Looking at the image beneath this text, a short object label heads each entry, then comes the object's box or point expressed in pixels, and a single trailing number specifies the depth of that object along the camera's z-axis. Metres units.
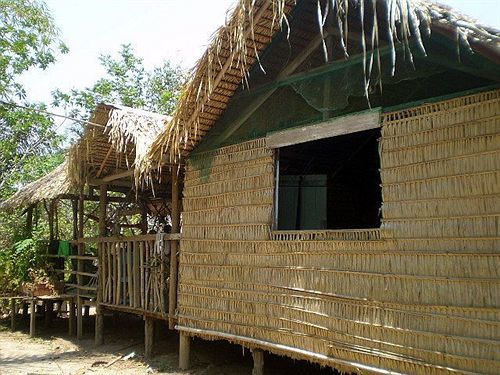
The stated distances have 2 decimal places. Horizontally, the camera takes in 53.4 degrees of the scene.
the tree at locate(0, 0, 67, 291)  9.36
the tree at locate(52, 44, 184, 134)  16.55
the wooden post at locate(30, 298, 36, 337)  9.05
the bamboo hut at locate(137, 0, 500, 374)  3.41
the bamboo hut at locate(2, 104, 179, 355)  6.55
